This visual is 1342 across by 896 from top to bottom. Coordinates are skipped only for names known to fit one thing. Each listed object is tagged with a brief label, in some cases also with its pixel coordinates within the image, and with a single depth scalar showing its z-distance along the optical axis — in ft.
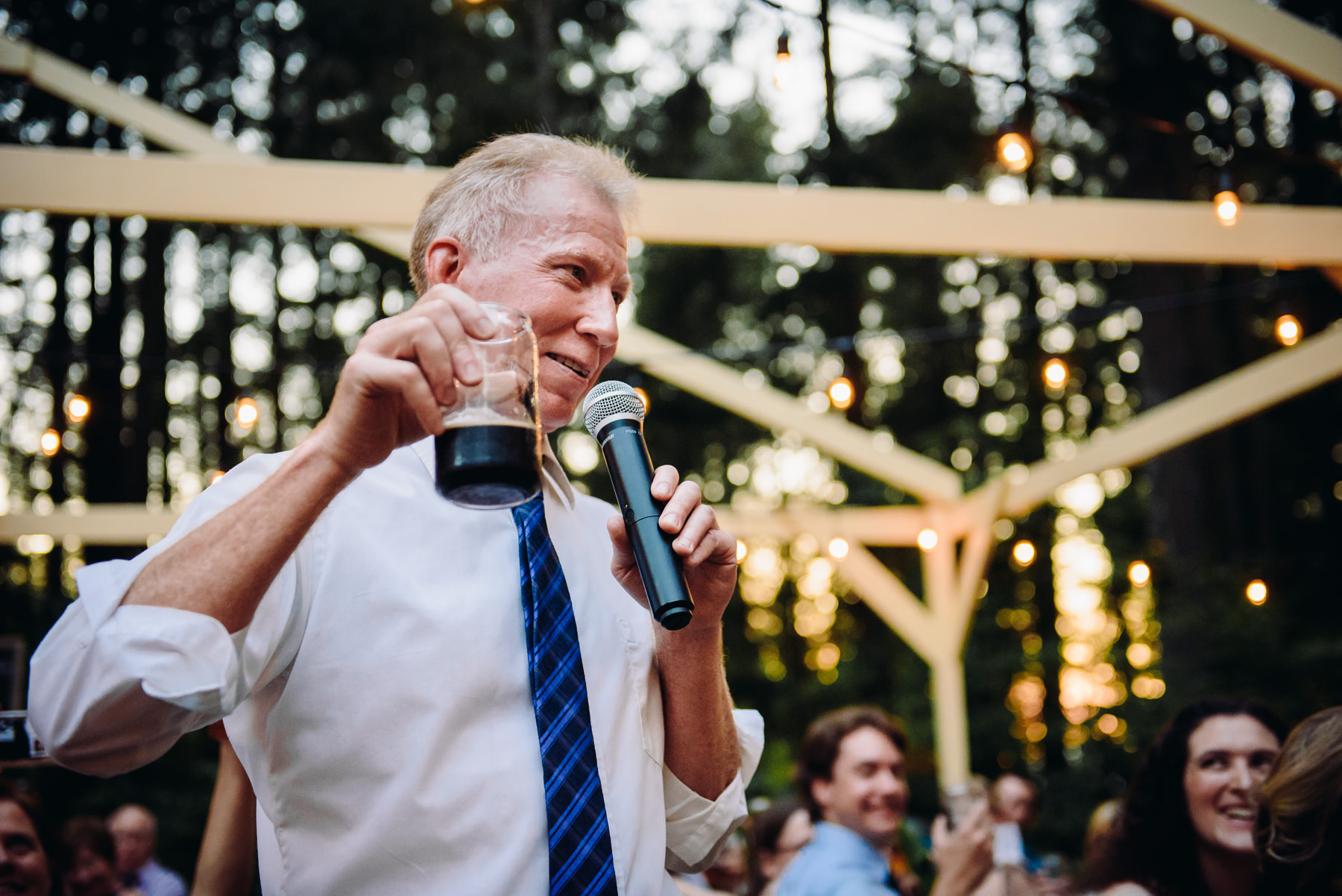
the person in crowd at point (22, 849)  6.51
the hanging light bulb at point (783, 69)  12.41
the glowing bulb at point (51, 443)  25.48
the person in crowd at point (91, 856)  12.98
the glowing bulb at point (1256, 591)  21.23
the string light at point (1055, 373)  20.24
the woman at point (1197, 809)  8.12
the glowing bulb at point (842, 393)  20.38
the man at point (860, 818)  10.35
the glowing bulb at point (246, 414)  20.35
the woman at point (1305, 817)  6.46
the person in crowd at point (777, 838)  14.25
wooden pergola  10.81
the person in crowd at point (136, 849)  15.81
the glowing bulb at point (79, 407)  23.03
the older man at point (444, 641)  2.95
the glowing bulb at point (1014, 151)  13.37
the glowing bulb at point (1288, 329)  18.69
